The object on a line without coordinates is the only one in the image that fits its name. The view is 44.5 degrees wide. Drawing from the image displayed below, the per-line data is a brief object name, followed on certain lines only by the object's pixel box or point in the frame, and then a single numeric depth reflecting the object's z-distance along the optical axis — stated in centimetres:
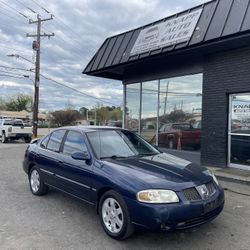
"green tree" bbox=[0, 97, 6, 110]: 9844
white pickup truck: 2311
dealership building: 848
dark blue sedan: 386
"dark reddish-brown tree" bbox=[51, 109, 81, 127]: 6944
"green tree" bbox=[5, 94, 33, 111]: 9762
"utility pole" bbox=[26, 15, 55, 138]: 2353
